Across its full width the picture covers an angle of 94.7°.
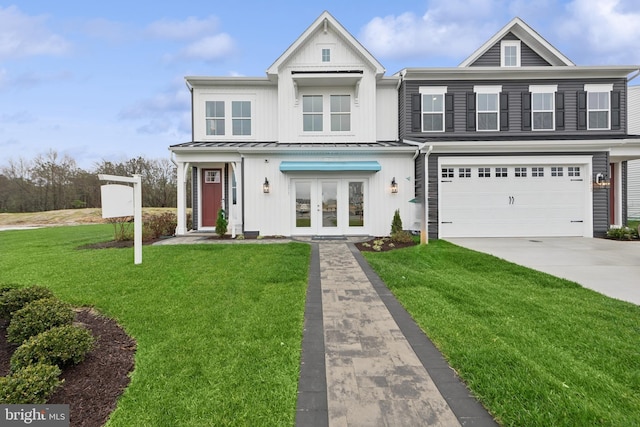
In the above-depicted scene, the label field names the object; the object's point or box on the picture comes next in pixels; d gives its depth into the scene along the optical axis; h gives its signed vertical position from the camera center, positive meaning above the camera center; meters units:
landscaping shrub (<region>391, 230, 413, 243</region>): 10.43 -0.89
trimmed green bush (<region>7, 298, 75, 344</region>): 3.04 -1.11
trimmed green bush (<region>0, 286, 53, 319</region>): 3.60 -1.04
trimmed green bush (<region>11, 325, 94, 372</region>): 2.56 -1.22
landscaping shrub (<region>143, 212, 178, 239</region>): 11.90 -0.46
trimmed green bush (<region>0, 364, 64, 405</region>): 2.08 -1.25
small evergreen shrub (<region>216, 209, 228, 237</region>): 11.55 -0.49
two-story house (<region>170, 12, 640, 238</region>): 11.54 +2.70
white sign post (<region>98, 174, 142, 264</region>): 6.26 +0.28
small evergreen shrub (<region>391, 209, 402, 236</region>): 11.09 -0.43
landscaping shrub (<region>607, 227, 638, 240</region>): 10.81 -0.81
